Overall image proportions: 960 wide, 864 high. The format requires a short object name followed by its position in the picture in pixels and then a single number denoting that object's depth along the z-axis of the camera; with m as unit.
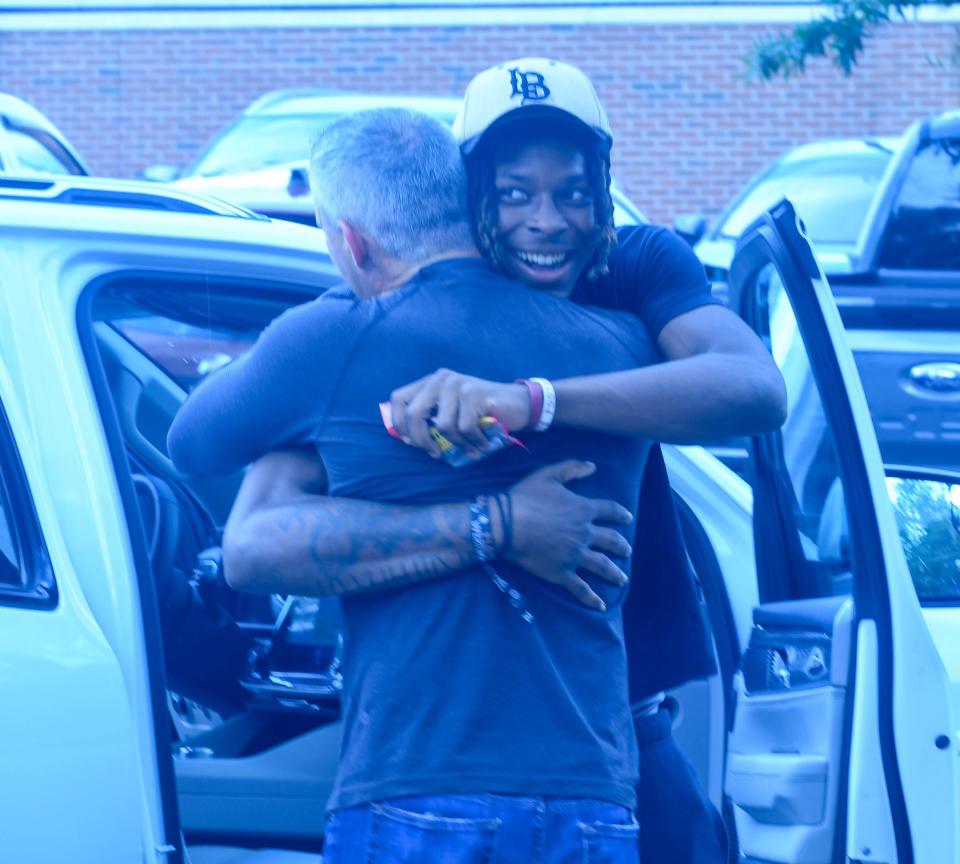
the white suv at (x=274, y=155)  11.37
